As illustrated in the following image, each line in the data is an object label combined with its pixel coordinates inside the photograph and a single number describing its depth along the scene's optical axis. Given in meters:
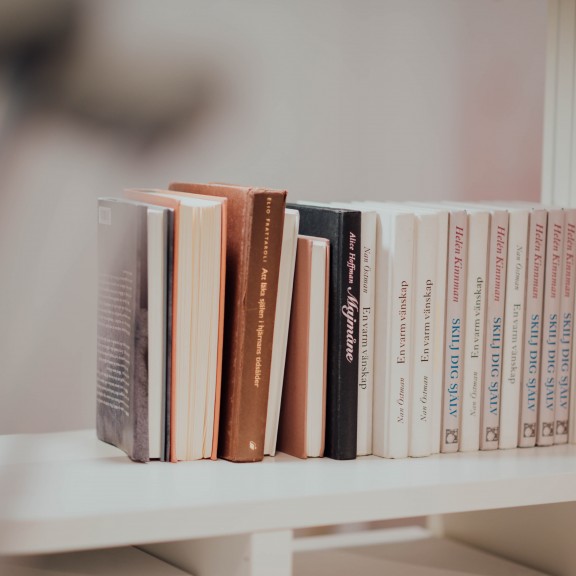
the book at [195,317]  1.70
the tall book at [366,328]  1.75
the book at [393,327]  1.75
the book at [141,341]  1.68
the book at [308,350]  1.75
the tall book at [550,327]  1.82
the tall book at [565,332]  1.82
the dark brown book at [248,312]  1.70
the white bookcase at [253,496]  1.60
